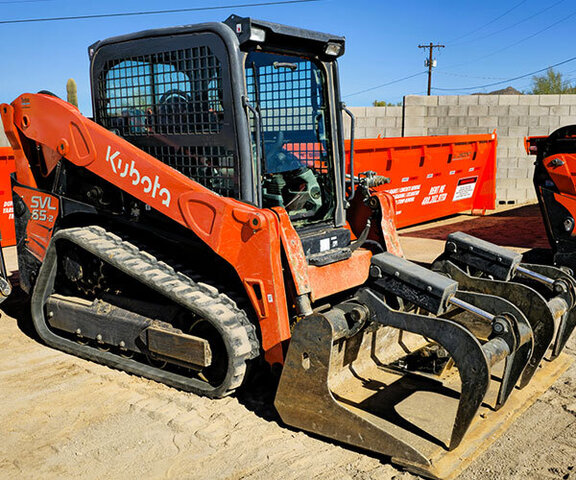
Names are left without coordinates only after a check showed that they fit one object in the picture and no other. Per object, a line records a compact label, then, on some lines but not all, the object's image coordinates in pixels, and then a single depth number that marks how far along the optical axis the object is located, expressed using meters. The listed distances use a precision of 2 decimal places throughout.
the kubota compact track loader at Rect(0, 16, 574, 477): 3.36
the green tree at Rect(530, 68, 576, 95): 37.47
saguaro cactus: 9.72
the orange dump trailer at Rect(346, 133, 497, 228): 10.26
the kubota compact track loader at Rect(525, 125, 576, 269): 6.77
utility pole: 47.56
